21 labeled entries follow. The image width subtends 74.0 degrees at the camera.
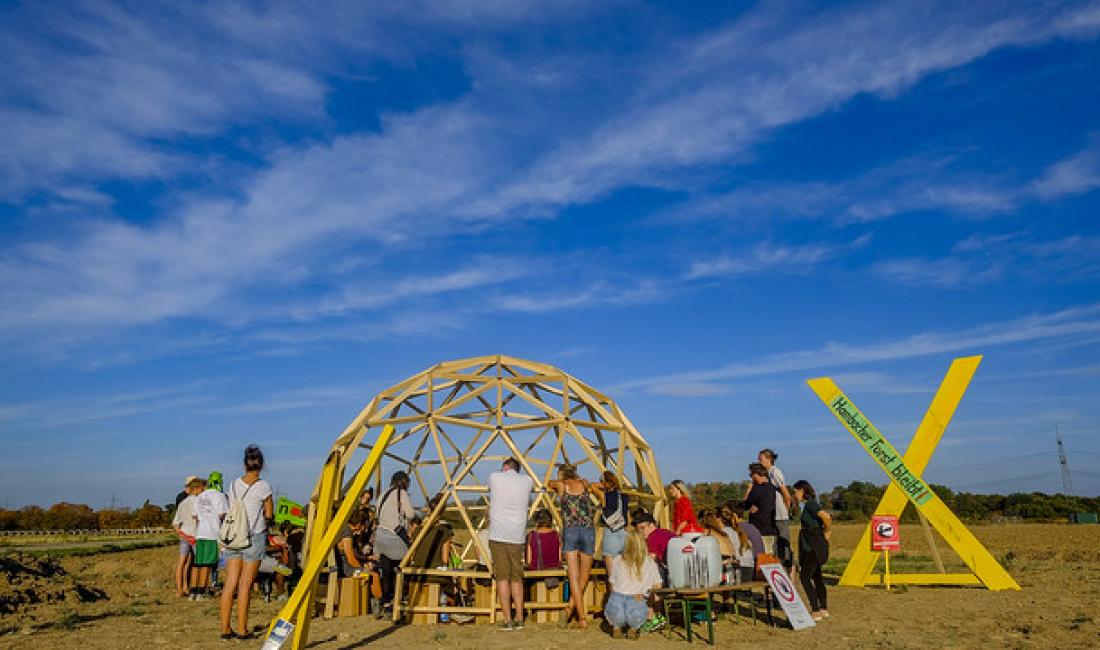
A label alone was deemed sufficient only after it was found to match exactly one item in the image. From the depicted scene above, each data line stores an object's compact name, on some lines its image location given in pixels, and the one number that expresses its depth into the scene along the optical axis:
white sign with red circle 8.41
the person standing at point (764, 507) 10.23
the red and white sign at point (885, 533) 11.16
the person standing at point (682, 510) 9.62
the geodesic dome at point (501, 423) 10.23
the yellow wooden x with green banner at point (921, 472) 10.98
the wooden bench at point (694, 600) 7.88
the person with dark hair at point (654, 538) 9.12
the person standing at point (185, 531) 11.27
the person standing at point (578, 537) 8.77
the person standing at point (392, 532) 9.55
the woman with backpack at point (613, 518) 8.71
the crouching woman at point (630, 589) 8.18
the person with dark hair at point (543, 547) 9.21
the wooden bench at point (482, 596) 9.15
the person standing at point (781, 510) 10.16
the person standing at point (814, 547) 8.85
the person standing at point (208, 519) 10.39
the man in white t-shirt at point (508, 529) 8.45
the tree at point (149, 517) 49.47
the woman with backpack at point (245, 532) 7.34
